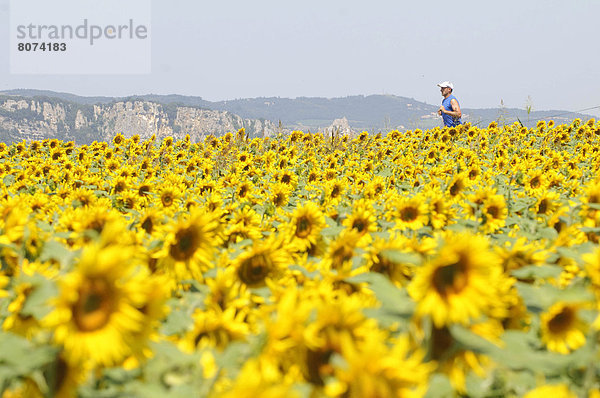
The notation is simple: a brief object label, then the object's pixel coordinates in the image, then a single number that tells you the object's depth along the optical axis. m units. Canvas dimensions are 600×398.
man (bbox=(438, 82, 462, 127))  31.64
